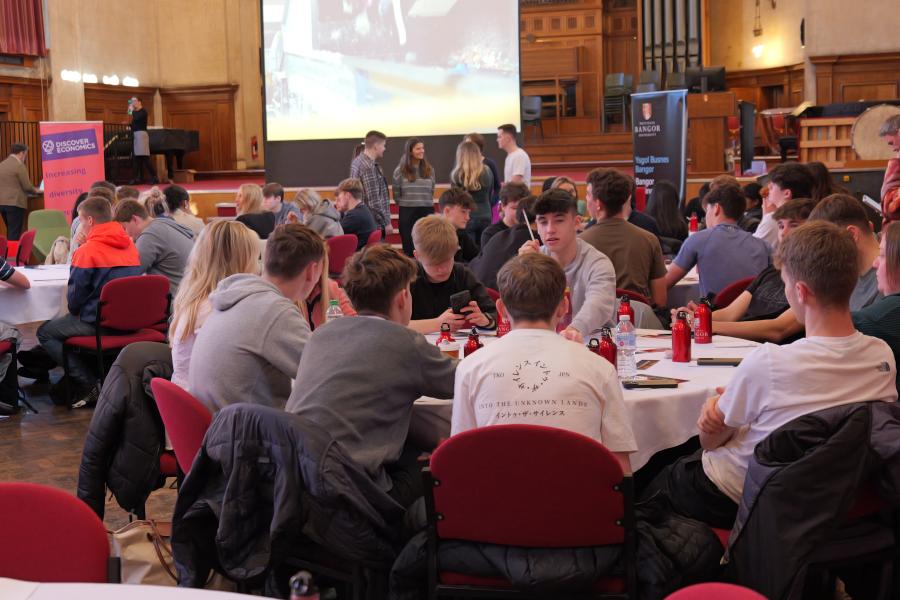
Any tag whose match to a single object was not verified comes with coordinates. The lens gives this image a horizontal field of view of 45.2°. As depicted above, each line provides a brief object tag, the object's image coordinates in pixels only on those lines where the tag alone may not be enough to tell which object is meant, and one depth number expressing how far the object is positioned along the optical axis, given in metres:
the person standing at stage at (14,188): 13.37
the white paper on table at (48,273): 7.09
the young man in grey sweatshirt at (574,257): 4.24
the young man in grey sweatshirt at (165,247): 6.84
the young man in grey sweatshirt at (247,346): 3.37
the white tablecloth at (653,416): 3.22
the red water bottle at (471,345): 3.73
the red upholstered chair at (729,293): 5.10
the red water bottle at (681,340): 3.62
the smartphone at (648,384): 3.33
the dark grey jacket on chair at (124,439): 3.52
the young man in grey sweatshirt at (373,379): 2.90
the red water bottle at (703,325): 3.99
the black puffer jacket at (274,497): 2.58
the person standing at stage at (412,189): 9.94
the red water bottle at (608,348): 3.50
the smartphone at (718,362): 3.62
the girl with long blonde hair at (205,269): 3.84
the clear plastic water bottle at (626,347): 3.53
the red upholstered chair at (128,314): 6.11
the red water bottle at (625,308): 4.20
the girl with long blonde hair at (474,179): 9.55
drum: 10.77
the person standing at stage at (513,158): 10.35
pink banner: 12.10
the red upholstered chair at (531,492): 2.36
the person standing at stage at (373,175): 10.24
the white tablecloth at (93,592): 1.69
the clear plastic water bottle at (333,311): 4.38
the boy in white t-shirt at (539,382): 2.65
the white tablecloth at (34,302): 6.55
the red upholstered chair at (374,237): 9.12
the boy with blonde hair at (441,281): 4.41
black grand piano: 16.61
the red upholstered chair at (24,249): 8.89
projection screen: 14.28
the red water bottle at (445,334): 4.14
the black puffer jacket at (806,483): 2.47
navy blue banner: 11.49
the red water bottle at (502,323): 4.09
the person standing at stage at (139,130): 16.66
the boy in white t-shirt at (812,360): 2.66
